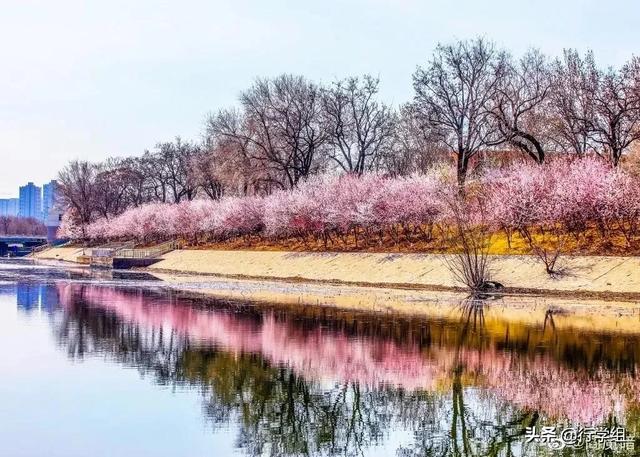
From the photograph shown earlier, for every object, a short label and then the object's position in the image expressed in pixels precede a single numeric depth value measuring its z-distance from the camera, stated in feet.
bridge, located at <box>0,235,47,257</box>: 521.24
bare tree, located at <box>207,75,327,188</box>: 295.69
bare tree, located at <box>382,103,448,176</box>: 326.03
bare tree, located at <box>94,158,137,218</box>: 479.00
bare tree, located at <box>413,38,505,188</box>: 241.14
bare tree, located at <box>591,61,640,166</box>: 200.93
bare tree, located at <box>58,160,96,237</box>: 486.38
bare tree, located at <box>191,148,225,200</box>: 360.48
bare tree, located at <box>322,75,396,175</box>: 293.64
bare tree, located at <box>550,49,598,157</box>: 223.71
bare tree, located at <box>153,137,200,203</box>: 422.82
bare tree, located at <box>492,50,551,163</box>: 225.58
